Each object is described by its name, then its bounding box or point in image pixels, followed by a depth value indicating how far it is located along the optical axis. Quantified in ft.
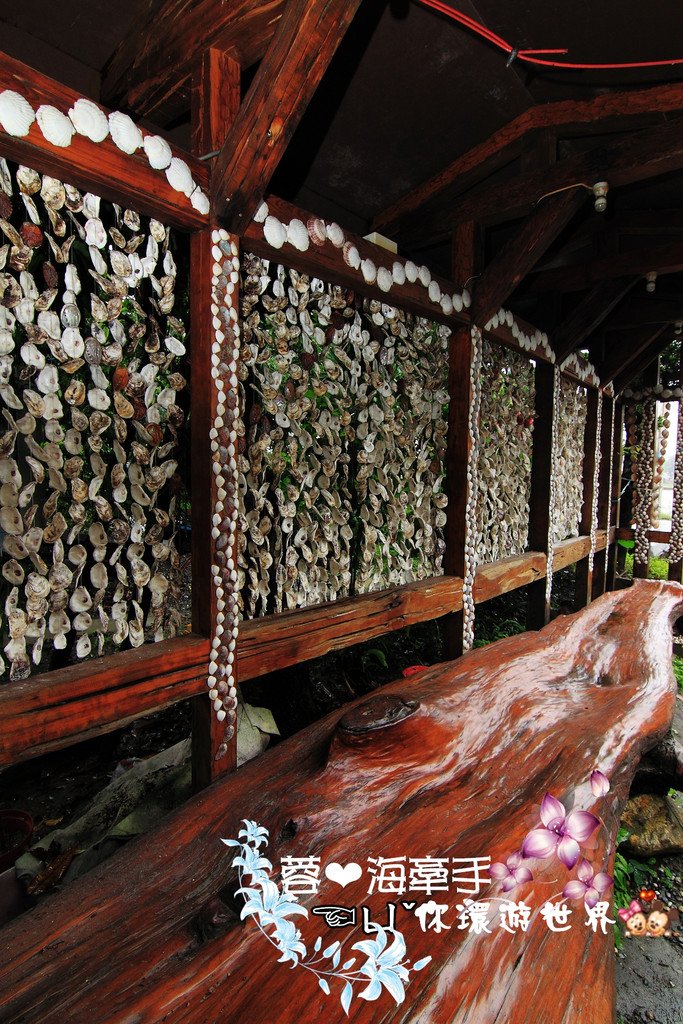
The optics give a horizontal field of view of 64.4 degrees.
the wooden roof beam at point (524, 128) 7.99
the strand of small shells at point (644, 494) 25.21
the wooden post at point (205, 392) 6.18
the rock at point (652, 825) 9.07
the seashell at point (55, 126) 4.81
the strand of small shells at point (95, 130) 4.65
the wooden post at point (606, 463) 23.26
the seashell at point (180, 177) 5.86
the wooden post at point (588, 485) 20.18
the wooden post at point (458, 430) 10.94
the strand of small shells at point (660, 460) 25.36
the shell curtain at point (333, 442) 7.63
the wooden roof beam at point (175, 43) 5.58
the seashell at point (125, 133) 5.33
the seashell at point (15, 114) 4.58
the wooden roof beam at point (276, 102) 5.01
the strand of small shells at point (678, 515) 23.85
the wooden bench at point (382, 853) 2.77
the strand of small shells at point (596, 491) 20.35
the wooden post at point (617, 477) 24.59
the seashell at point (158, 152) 5.62
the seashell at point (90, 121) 5.03
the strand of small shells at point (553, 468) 15.64
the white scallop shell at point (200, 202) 6.12
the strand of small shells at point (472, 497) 11.31
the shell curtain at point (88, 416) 5.25
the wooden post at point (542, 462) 15.55
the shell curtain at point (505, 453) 13.19
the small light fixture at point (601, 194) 8.79
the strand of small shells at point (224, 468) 6.40
